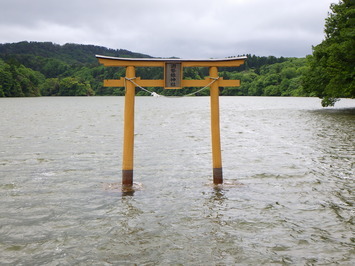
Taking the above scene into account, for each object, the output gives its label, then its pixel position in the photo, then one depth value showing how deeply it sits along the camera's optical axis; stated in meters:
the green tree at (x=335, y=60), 37.09
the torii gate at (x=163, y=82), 10.27
